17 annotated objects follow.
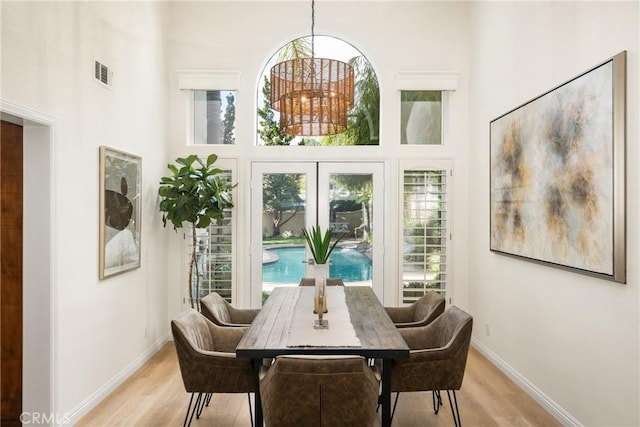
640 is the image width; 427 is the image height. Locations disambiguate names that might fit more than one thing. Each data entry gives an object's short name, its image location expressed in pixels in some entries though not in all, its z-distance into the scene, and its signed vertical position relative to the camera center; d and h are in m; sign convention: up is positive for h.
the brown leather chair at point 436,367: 2.38 -0.88
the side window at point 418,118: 4.88 +1.12
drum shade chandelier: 2.96 +0.88
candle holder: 2.56 -0.63
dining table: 2.16 -0.70
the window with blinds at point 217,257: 4.83 -0.51
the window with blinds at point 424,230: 4.80 -0.19
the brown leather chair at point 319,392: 1.95 -0.84
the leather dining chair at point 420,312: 3.15 -0.80
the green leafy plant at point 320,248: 3.60 -0.30
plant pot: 2.66 -0.50
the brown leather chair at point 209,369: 2.37 -0.89
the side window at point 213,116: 4.90 +1.14
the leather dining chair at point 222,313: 3.09 -0.78
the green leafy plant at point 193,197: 4.18 +0.17
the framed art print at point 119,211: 3.27 +0.02
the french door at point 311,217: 4.84 -0.04
